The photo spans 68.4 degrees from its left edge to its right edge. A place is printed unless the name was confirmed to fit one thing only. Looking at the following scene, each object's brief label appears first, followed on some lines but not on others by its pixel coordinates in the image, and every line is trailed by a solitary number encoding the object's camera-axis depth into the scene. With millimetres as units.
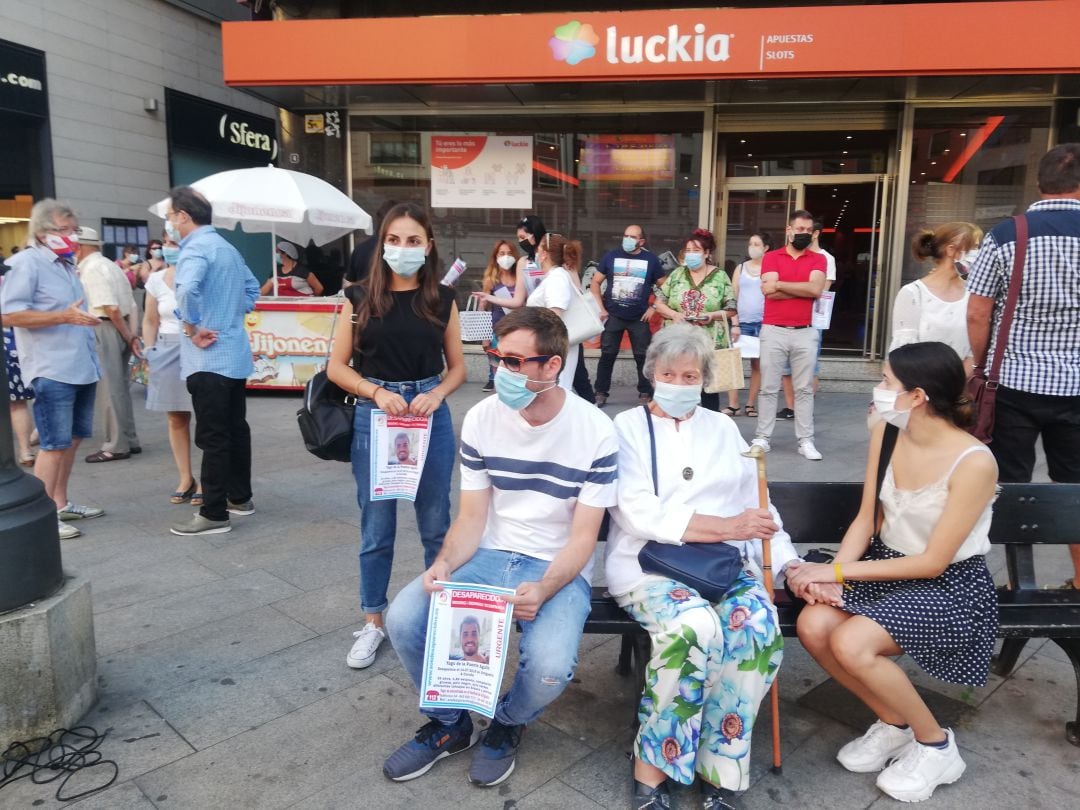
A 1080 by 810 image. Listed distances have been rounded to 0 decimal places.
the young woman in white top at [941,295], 4742
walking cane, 2623
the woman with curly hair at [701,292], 7148
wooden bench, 2740
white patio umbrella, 8289
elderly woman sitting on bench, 2412
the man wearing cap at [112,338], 6418
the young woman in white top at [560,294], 5316
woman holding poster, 3252
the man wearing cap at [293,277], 10523
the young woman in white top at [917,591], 2543
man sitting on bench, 2551
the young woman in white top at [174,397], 5406
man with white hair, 4723
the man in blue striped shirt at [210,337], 4715
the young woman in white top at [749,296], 8734
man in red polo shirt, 6449
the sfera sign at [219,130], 15180
